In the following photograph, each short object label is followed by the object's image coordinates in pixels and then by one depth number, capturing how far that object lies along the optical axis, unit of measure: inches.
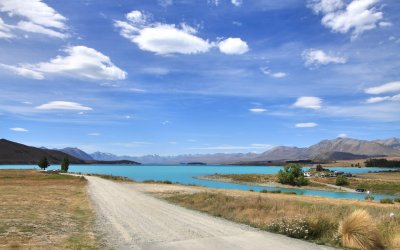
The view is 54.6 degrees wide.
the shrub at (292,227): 651.5
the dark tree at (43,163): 6628.9
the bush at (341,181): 5315.0
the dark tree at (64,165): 5979.8
